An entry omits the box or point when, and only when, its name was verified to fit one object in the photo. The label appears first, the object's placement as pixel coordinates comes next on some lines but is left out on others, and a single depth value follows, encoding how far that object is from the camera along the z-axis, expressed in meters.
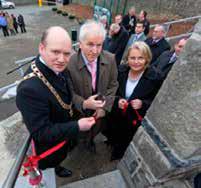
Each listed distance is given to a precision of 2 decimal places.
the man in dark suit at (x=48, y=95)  1.15
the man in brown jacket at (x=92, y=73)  1.54
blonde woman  1.80
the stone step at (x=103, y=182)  1.60
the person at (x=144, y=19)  4.64
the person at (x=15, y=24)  11.50
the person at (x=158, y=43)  3.00
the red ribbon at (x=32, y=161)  1.27
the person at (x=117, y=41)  3.40
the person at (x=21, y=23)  11.57
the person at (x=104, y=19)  4.24
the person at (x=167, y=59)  2.24
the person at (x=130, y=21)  5.42
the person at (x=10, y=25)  11.76
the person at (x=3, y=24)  10.41
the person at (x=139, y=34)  3.69
